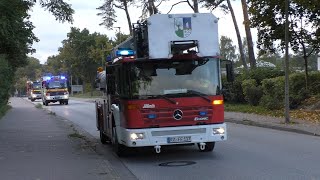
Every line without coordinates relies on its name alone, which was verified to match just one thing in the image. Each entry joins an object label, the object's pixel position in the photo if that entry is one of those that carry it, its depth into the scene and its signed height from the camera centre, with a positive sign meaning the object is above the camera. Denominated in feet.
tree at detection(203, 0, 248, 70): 117.08 +18.02
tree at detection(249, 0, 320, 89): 81.56 +9.37
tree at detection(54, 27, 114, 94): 305.41 +20.62
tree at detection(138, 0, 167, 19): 133.61 +20.77
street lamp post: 63.01 +1.58
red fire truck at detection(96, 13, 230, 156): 36.29 +0.02
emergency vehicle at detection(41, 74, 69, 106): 176.24 -0.78
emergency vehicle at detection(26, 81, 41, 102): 255.09 -1.82
